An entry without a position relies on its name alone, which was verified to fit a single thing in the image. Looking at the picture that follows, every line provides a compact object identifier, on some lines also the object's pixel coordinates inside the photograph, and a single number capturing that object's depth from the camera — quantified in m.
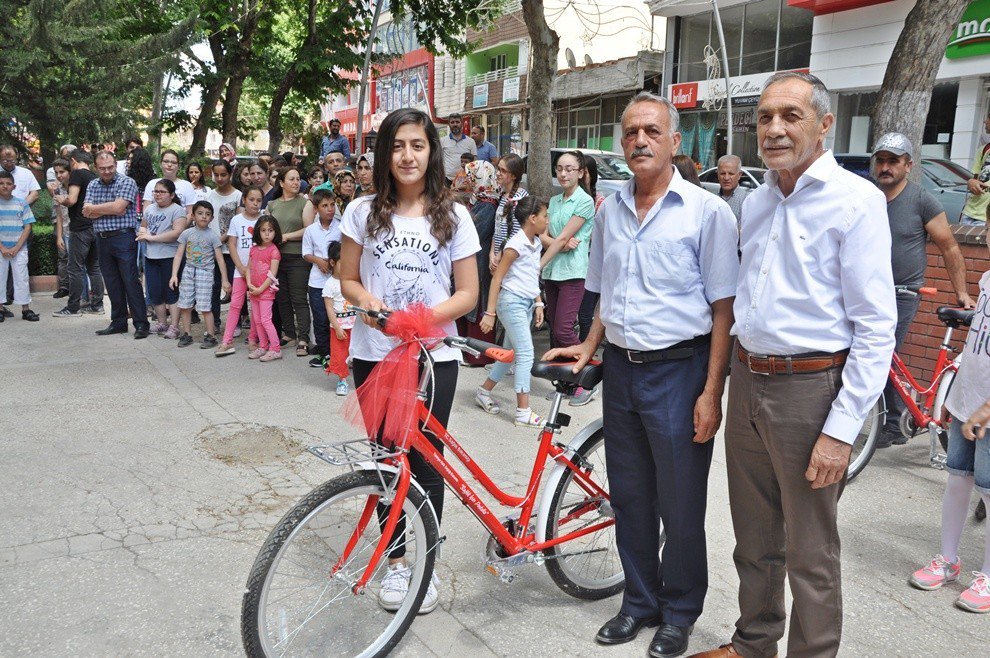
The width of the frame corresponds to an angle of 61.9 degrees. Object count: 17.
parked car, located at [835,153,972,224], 12.14
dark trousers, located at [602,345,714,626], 3.00
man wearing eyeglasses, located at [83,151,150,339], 8.60
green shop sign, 16.20
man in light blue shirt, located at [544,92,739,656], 2.93
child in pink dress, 7.93
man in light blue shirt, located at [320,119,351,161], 14.86
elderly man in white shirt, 2.46
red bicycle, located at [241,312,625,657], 2.73
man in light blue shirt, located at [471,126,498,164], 14.19
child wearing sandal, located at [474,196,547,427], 6.02
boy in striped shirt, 9.36
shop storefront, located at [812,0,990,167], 16.59
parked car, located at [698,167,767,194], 14.37
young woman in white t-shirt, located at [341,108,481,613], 3.17
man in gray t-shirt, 5.02
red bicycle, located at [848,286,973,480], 4.81
